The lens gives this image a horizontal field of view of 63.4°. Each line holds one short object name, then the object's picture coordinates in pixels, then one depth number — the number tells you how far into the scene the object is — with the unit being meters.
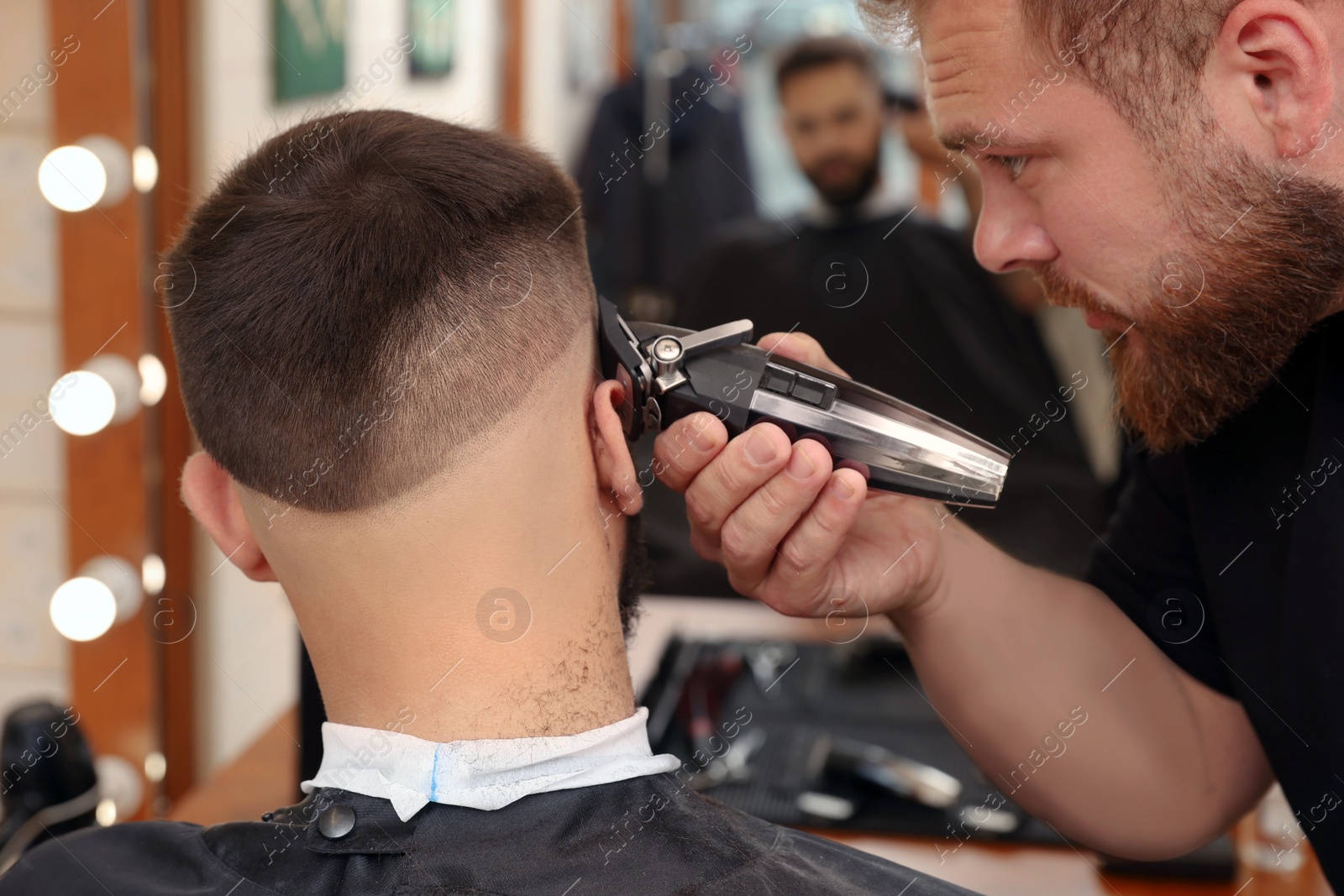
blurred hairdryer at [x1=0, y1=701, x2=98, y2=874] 1.32
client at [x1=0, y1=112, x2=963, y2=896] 0.95
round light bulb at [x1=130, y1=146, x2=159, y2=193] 1.84
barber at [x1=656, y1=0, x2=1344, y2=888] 1.07
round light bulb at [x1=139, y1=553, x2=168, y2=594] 1.98
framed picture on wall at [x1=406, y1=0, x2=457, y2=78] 2.99
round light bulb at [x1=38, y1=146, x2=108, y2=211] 1.74
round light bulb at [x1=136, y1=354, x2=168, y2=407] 1.90
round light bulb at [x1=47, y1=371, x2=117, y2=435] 1.82
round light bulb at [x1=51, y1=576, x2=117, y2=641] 1.89
